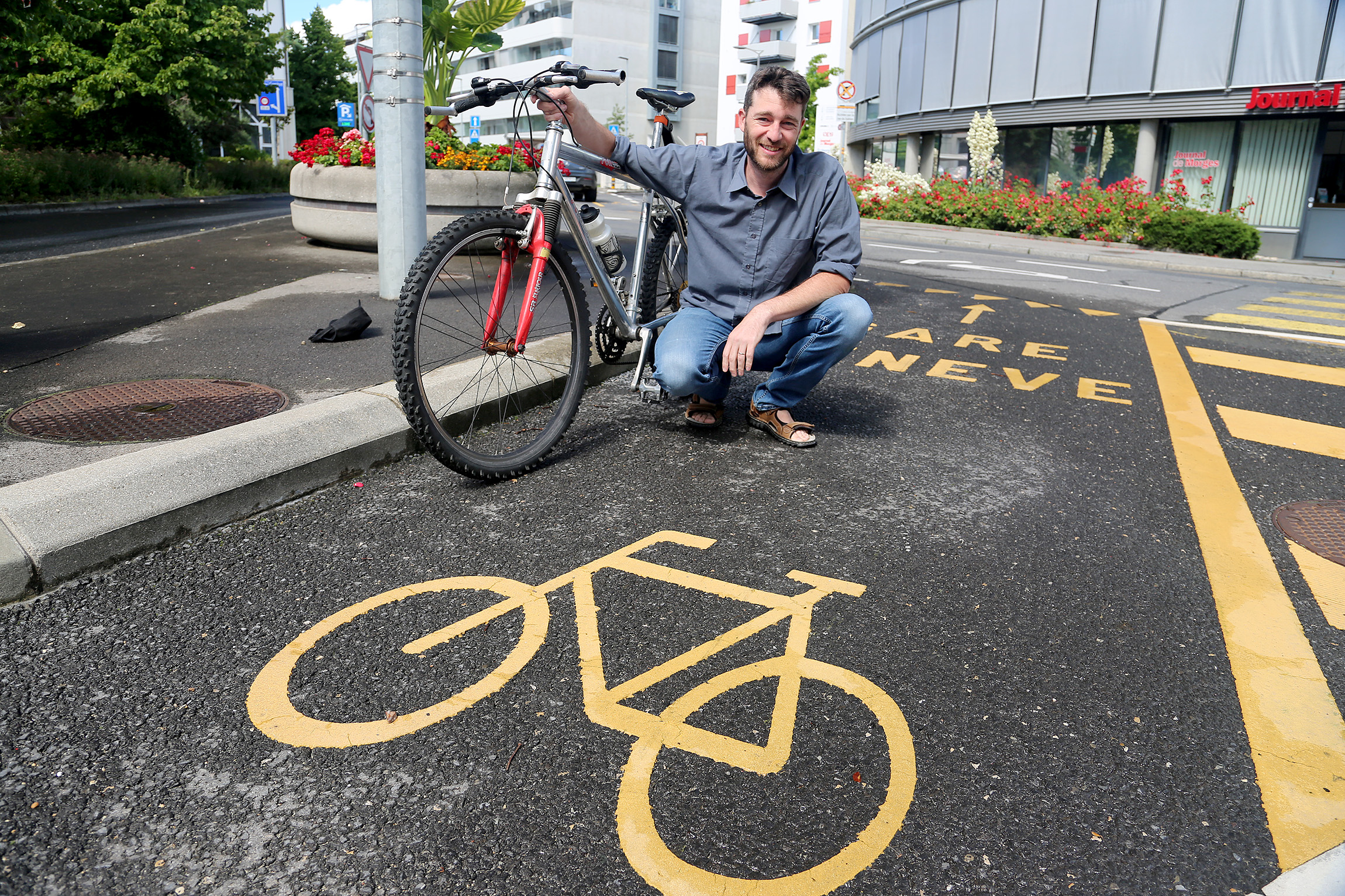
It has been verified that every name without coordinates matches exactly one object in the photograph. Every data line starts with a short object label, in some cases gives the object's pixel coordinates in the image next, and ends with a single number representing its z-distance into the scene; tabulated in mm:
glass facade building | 22453
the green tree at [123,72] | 28000
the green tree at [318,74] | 62031
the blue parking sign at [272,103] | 36719
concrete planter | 9484
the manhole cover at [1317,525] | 3473
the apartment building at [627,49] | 92000
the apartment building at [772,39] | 83875
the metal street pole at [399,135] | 6520
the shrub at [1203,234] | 20344
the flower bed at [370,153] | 10125
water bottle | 4219
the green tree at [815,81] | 77188
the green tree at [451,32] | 12758
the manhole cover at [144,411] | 3885
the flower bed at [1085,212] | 20594
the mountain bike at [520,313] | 3596
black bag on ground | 5559
